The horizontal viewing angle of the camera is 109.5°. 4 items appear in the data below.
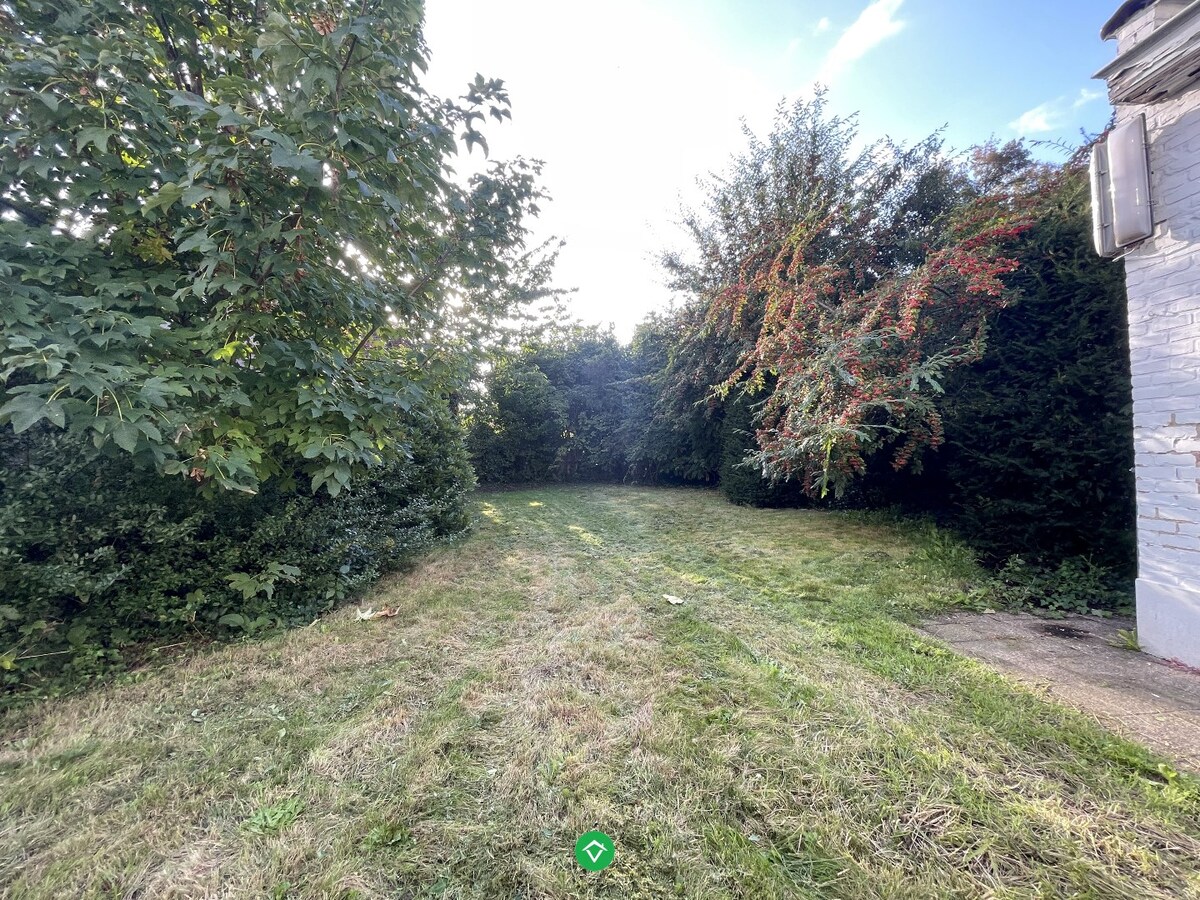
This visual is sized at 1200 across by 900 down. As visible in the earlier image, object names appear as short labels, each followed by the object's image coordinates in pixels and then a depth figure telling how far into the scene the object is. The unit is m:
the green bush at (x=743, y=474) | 7.88
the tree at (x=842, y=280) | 4.07
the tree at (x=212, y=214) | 1.78
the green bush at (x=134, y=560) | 2.10
